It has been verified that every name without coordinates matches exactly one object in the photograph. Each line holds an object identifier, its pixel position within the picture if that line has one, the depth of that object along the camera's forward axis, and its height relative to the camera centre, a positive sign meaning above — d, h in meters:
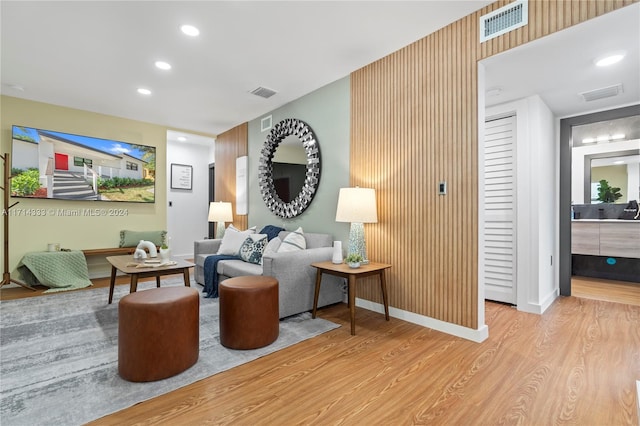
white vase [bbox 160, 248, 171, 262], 3.32 -0.45
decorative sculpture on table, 3.40 -0.43
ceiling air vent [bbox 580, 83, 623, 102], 3.16 +1.28
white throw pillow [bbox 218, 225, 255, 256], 4.16 -0.40
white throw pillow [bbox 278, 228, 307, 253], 3.50 -0.35
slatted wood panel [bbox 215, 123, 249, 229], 5.46 +1.01
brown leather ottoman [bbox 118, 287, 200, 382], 1.91 -0.78
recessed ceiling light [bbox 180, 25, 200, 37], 2.72 +1.62
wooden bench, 4.83 -0.62
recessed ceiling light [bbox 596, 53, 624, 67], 2.56 +1.30
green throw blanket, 4.24 -0.81
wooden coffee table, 2.91 -0.56
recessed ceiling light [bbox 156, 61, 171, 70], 3.37 +1.62
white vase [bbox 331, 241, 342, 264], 3.13 -0.41
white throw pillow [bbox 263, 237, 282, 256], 3.61 -0.39
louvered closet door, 3.55 +0.04
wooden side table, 2.71 -0.55
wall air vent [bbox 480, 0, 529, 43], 2.26 +1.47
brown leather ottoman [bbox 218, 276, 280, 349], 2.36 -0.78
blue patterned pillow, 3.72 -0.44
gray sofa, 2.97 -0.62
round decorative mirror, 4.03 +0.63
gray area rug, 1.68 -1.05
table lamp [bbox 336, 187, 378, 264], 3.04 +0.02
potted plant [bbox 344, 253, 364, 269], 2.92 -0.45
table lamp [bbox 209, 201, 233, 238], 5.39 -0.03
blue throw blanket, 3.83 -0.79
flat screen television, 4.46 +0.70
